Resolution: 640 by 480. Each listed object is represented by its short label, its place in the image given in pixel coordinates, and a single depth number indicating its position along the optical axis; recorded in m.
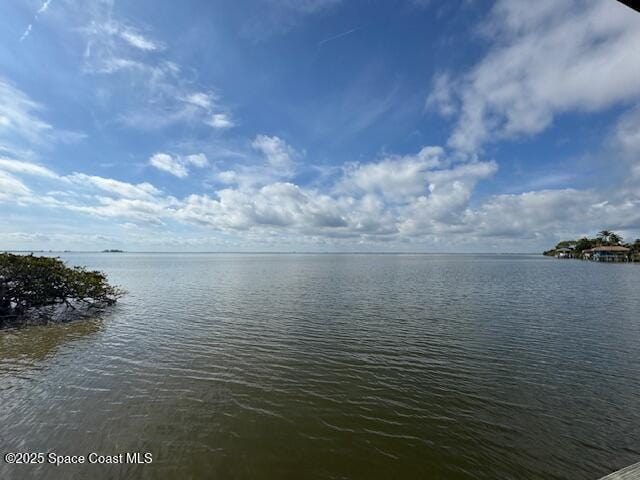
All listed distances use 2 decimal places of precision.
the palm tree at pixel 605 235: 186.10
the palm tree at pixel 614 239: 182.25
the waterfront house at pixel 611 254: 141.88
